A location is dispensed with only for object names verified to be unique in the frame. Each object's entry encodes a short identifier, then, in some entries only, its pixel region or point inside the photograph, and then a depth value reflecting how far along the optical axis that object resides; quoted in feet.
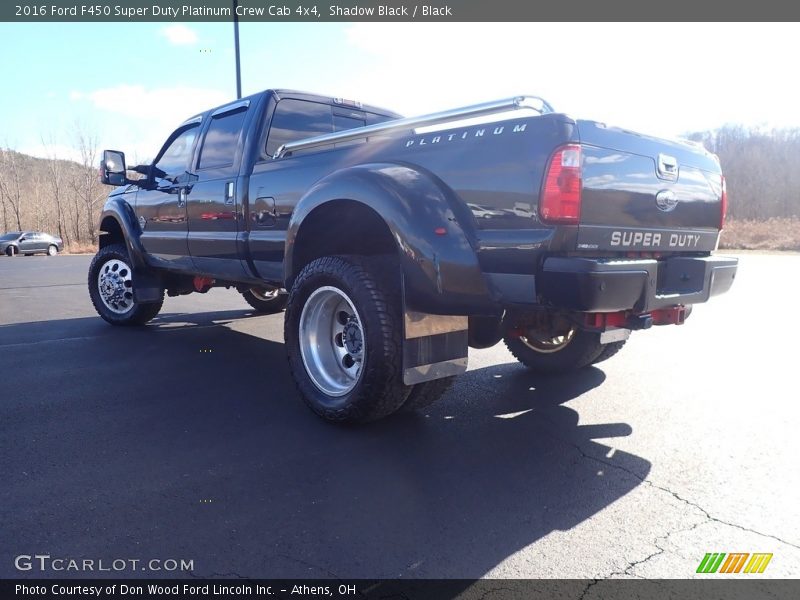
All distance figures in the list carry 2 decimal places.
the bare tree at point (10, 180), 178.81
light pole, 38.93
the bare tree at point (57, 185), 176.45
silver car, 104.36
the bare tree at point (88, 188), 164.32
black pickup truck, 9.12
